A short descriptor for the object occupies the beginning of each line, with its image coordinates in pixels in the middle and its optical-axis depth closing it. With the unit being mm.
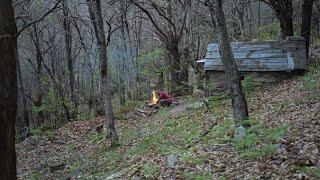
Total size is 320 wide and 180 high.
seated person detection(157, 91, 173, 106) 20891
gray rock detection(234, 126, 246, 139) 9000
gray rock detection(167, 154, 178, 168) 8594
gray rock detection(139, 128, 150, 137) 14766
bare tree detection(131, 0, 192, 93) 24609
